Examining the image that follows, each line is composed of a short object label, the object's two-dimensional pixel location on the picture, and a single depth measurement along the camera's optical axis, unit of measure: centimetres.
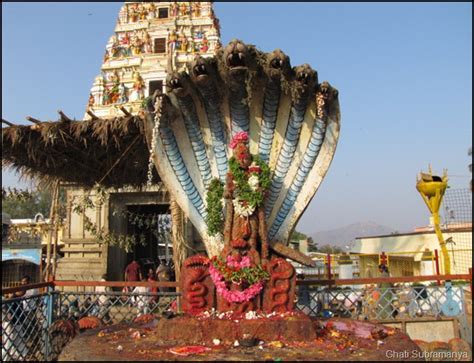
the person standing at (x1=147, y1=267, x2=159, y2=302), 759
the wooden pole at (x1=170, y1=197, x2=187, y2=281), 823
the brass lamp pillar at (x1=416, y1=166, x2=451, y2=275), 1084
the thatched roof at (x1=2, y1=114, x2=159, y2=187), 777
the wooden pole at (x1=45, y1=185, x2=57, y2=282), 1040
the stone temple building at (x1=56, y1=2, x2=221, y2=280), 1461
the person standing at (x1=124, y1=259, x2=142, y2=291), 1148
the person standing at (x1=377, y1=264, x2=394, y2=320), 764
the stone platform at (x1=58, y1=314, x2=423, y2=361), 433
